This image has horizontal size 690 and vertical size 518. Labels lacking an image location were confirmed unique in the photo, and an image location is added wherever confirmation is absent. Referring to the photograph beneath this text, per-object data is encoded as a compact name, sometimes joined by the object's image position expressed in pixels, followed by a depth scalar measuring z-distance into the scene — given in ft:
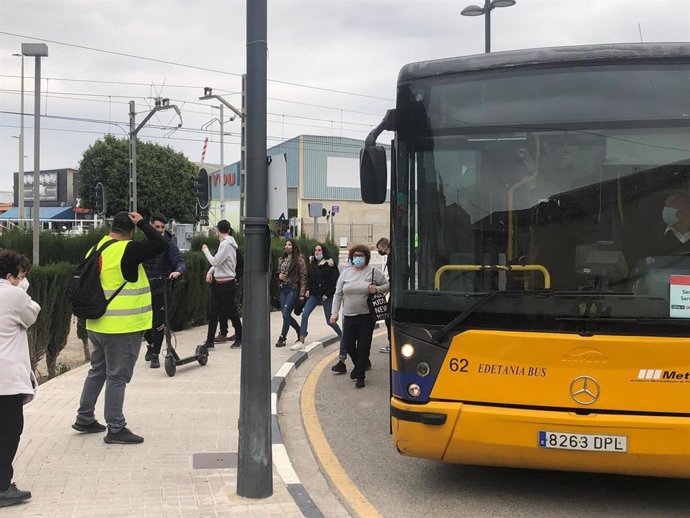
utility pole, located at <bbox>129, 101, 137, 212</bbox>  88.64
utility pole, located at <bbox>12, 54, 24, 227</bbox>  113.29
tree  174.09
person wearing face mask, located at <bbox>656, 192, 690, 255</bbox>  13.99
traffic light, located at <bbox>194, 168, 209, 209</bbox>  51.11
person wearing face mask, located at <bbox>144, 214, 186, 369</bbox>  26.63
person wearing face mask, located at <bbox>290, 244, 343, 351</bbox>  34.40
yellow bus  13.53
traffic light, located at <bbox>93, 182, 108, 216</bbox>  73.60
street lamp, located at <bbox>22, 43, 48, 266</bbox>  51.88
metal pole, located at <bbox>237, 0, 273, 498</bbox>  14.82
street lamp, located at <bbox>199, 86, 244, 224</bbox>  85.10
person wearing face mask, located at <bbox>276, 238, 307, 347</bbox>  34.88
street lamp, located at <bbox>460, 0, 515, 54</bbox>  56.95
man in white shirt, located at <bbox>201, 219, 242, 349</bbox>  32.83
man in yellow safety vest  17.87
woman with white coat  13.99
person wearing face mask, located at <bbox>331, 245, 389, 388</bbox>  27.32
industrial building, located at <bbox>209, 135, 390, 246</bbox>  179.93
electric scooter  26.40
